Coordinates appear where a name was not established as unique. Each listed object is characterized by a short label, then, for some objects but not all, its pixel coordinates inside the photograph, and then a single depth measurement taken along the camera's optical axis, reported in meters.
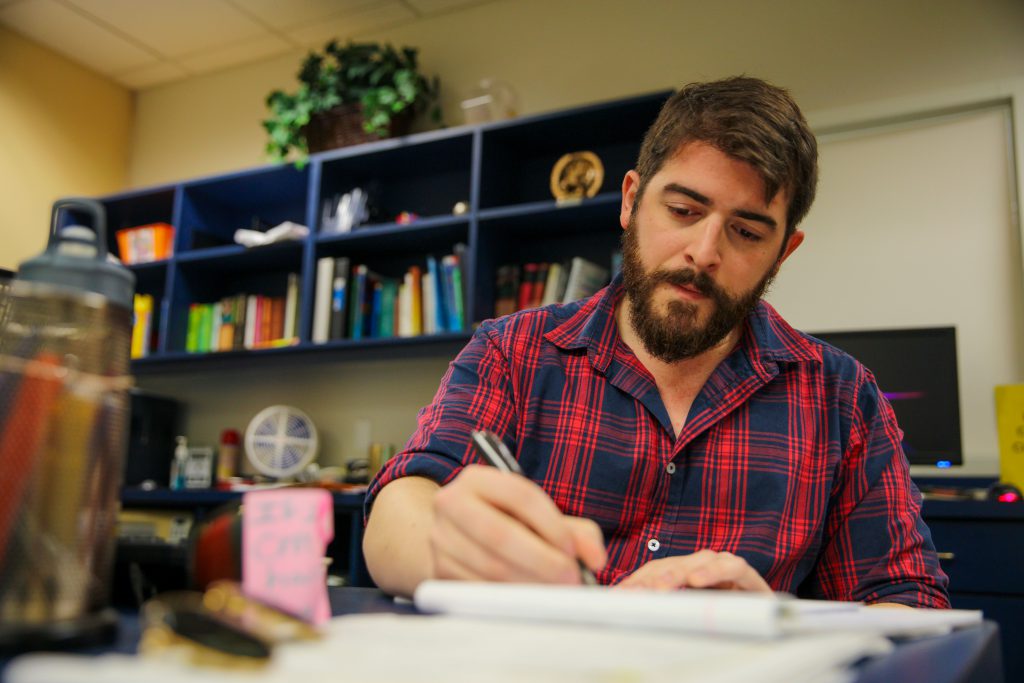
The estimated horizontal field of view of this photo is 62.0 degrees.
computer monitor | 2.35
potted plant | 3.19
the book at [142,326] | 3.65
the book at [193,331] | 3.56
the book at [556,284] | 2.85
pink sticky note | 0.49
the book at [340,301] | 3.13
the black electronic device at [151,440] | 3.42
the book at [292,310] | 3.33
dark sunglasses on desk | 0.36
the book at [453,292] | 2.96
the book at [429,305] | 3.00
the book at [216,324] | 3.50
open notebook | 0.42
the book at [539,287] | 2.90
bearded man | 1.05
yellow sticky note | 2.25
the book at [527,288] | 2.92
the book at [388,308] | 3.12
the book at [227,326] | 3.45
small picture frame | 3.46
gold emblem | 2.87
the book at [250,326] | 3.40
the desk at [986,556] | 1.94
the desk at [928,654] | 0.45
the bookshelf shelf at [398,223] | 2.95
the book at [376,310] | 3.15
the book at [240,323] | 3.43
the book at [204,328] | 3.53
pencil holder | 0.43
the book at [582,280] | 2.79
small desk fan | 3.23
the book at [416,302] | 3.06
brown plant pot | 3.25
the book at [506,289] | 2.95
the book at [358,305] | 3.13
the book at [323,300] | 3.15
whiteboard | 2.50
